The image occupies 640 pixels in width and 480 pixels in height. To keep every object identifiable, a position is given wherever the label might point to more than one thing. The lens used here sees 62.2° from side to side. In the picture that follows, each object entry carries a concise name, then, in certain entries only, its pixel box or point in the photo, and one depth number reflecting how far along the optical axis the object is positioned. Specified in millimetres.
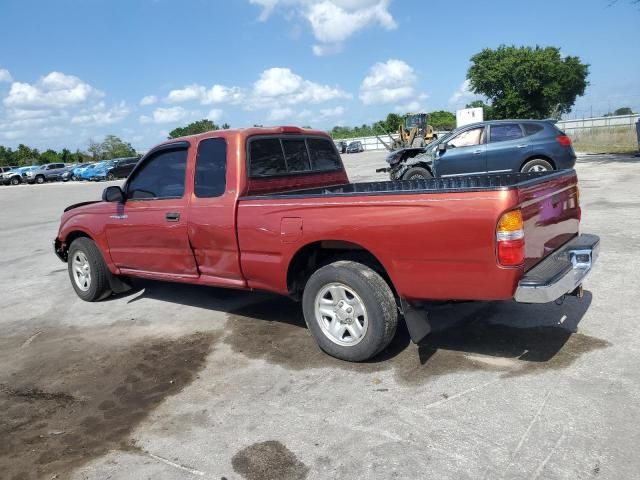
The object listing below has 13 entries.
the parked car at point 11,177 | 47544
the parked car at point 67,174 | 48050
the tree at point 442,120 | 74531
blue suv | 11641
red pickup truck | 3355
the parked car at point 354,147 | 59625
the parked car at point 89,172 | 44406
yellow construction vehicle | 26922
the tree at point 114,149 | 83312
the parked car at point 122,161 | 41394
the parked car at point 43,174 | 47875
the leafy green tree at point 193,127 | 83062
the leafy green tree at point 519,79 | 53084
